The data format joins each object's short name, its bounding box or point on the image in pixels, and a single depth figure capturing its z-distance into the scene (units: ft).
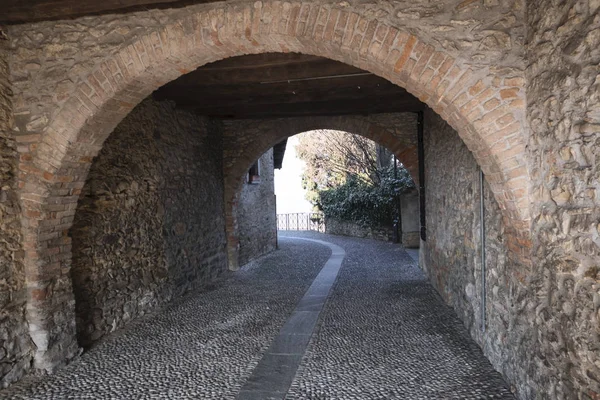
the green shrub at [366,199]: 40.70
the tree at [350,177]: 41.98
